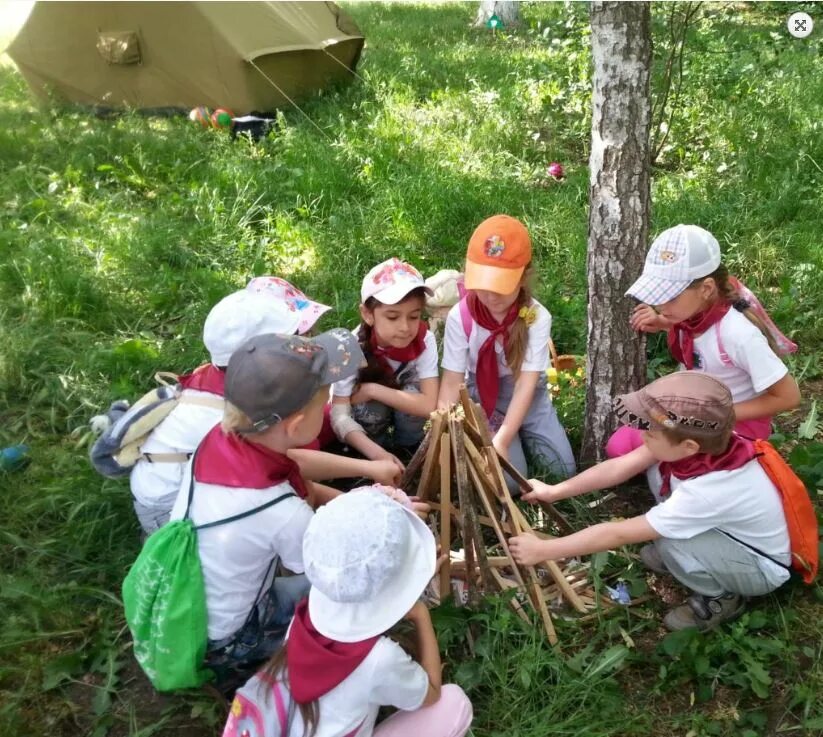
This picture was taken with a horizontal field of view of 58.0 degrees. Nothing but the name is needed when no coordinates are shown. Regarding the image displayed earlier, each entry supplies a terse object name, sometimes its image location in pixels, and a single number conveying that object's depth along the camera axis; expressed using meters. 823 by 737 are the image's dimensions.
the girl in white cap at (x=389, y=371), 2.84
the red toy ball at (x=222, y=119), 6.31
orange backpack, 2.27
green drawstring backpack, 2.01
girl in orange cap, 2.71
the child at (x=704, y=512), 2.12
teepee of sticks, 2.30
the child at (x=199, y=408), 2.44
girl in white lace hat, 1.66
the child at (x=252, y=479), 1.97
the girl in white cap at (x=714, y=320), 2.48
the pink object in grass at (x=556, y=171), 5.19
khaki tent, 6.39
